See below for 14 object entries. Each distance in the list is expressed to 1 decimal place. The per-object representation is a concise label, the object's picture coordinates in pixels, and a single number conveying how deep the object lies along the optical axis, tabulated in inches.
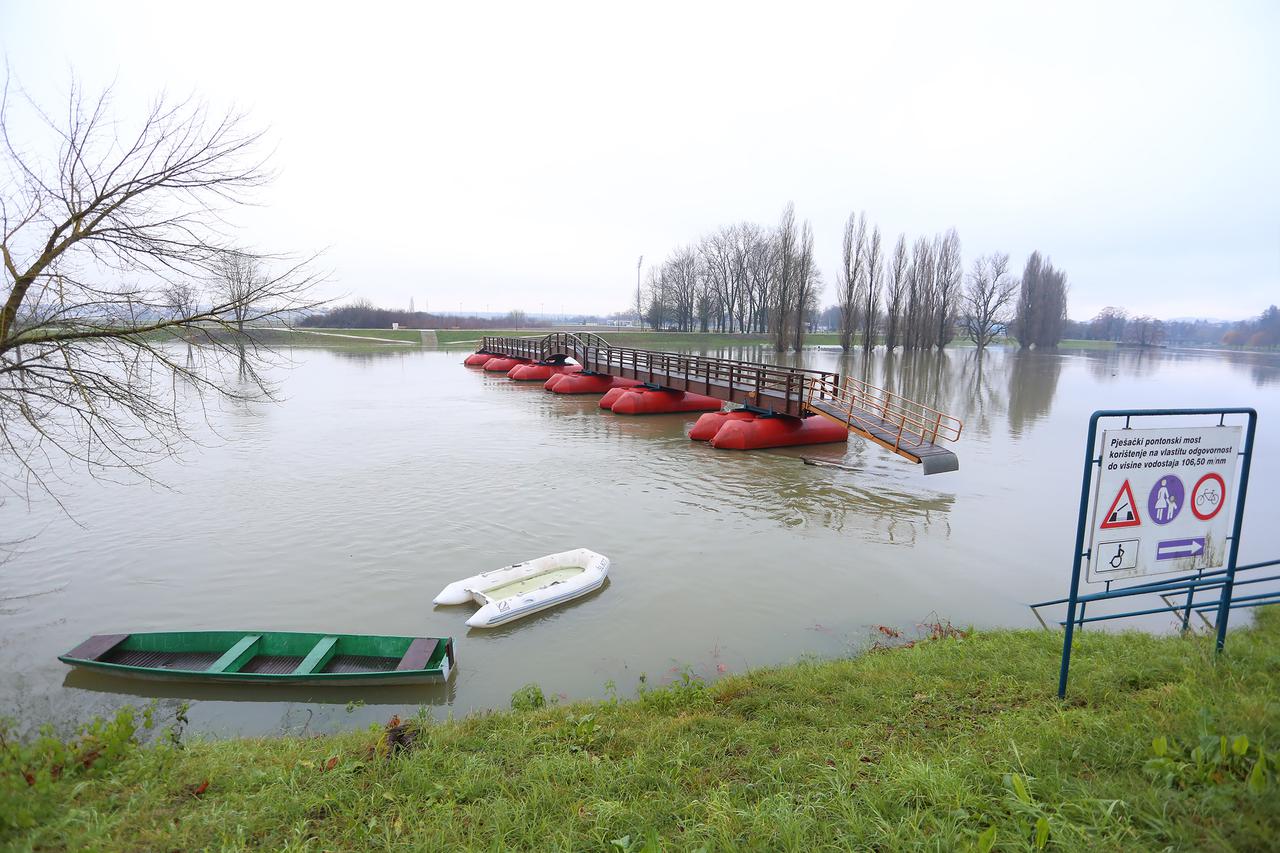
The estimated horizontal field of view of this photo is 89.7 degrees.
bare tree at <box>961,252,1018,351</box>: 3604.8
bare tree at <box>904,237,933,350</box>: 3024.1
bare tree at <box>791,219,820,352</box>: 2613.2
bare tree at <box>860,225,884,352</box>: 2807.6
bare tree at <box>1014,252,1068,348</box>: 3848.4
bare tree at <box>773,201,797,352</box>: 2610.7
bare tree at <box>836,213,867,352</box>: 2738.7
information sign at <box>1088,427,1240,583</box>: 176.7
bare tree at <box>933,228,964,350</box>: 3112.7
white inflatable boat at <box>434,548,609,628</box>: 345.1
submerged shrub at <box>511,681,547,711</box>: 241.6
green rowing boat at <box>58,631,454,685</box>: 275.3
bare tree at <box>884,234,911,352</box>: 2940.5
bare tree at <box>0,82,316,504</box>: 208.8
